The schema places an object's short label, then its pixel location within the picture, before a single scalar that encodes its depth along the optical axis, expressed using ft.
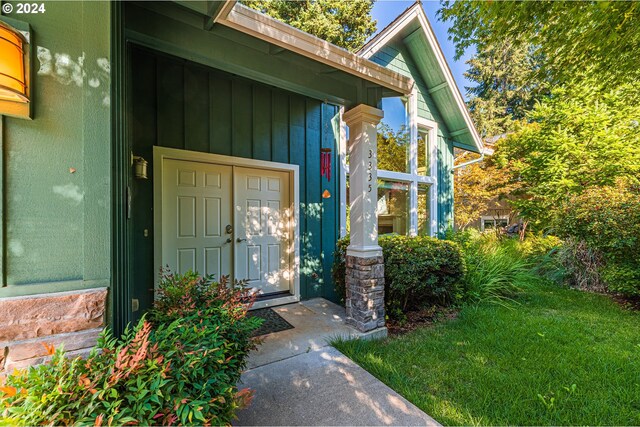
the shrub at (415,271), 11.52
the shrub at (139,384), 3.34
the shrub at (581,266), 16.21
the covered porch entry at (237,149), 6.61
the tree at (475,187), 28.09
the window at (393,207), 17.28
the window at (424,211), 19.22
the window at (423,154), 19.35
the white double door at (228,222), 11.09
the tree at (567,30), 8.84
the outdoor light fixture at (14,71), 4.02
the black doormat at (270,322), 10.10
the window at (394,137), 17.48
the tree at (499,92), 50.34
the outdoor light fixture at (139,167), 9.25
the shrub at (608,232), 13.66
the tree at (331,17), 37.88
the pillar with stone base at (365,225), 9.98
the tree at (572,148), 21.99
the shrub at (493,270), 14.05
